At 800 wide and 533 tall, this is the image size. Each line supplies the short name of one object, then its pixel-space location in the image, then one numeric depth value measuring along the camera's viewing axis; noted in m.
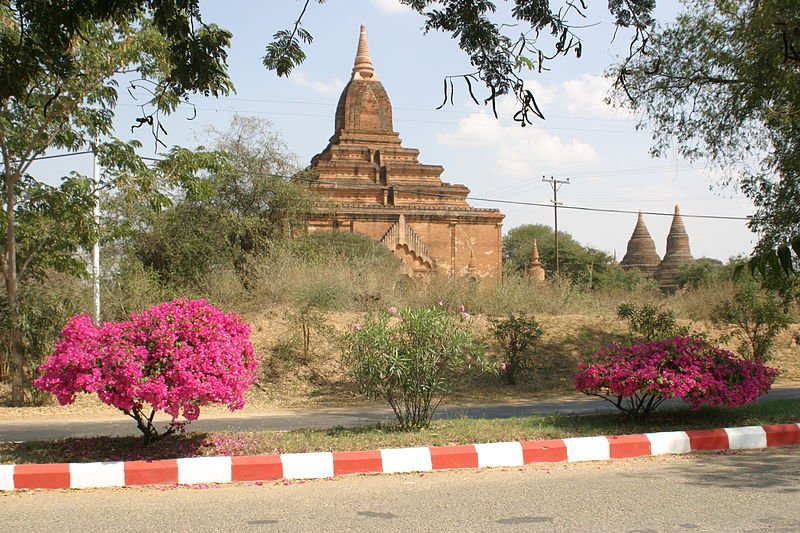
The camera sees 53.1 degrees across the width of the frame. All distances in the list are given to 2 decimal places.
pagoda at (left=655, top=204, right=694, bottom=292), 57.50
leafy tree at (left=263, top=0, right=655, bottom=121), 6.47
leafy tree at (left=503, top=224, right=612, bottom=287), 49.91
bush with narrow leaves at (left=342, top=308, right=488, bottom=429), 8.11
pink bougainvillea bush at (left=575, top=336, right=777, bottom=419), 8.18
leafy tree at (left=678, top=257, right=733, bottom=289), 52.53
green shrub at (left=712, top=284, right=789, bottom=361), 17.09
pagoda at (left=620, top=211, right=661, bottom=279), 60.62
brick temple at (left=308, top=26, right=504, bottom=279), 32.78
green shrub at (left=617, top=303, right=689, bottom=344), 15.97
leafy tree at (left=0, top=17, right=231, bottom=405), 12.59
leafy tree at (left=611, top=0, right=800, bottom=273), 12.20
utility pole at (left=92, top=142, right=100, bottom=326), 15.07
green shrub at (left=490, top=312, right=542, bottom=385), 15.70
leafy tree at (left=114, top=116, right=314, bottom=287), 21.75
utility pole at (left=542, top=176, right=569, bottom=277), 43.78
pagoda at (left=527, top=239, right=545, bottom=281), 37.87
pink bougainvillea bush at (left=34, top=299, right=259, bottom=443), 6.77
